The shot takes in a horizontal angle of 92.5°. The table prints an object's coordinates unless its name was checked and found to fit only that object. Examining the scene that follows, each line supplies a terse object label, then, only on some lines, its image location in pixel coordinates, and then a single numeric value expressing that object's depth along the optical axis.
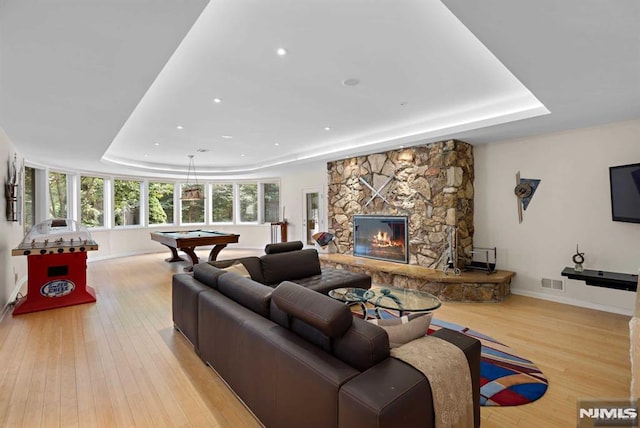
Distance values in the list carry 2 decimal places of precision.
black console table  3.42
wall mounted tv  3.63
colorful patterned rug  2.23
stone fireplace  4.97
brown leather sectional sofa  1.28
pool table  6.35
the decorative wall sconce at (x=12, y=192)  4.32
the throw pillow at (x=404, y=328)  1.73
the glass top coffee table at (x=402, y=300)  2.64
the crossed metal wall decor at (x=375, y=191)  5.90
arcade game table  4.12
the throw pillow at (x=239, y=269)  3.49
